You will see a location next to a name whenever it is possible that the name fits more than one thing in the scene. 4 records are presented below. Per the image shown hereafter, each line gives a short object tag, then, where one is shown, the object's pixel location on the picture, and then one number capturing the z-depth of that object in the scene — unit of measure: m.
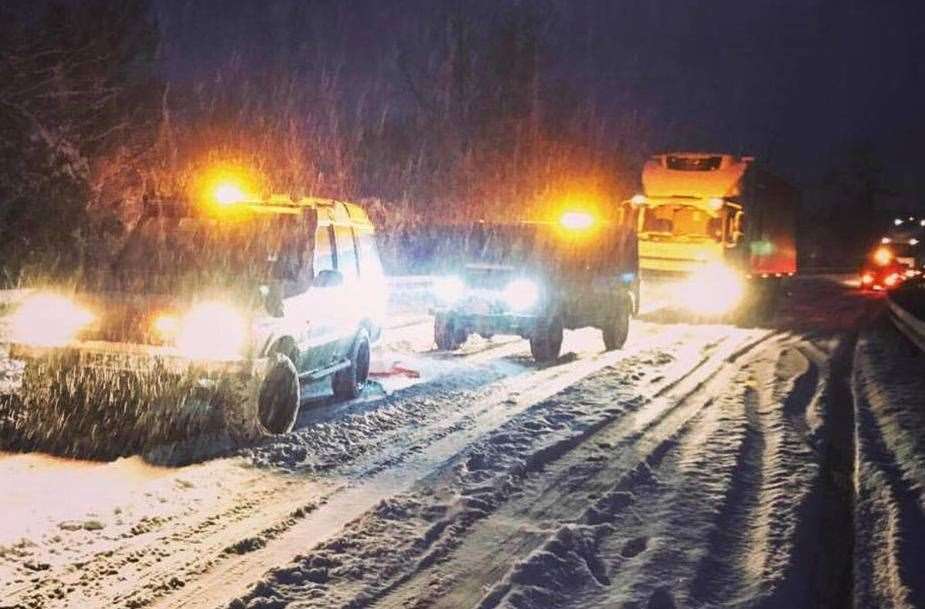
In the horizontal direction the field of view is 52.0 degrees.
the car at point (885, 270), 37.19
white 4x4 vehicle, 8.02
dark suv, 14.42
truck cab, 22.59
